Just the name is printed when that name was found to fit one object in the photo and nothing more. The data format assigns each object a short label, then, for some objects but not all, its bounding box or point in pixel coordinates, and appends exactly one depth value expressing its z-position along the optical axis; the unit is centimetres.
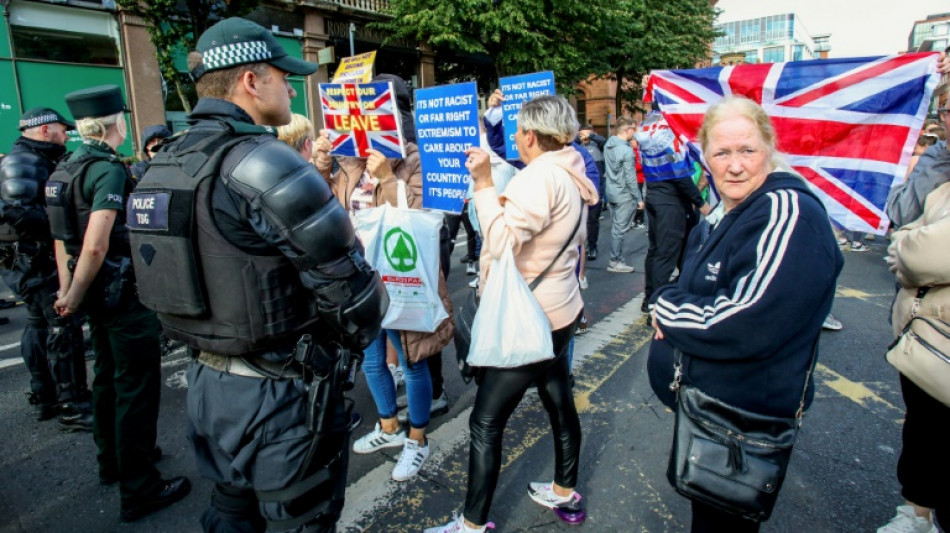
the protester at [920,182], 255
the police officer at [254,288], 161
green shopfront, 1097
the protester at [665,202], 540
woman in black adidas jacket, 153
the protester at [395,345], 302
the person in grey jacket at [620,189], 779
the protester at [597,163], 799
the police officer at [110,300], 277
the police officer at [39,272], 362
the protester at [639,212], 988
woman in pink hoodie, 223
